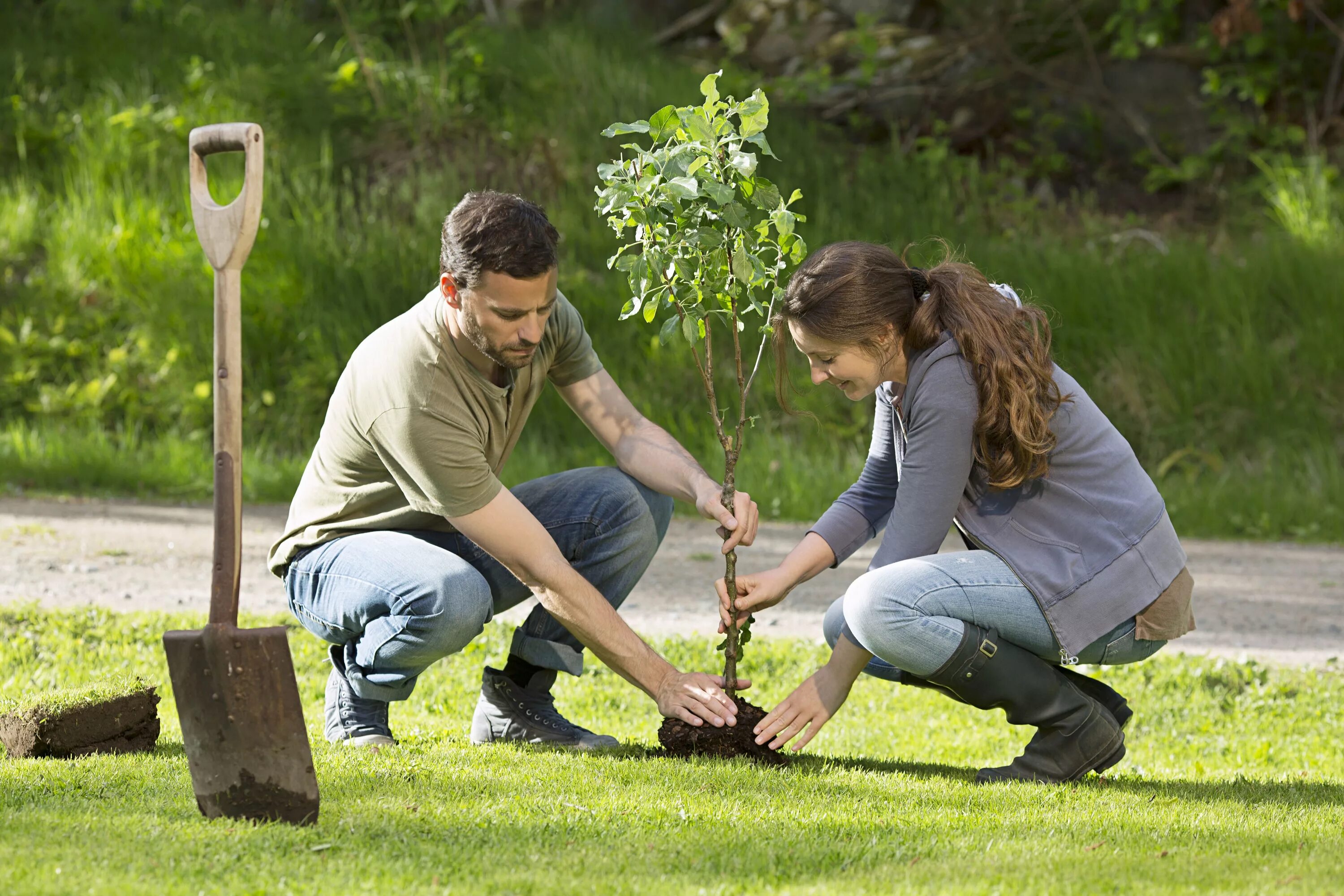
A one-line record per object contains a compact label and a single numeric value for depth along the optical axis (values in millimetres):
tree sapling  6555
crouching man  6562
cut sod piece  6457
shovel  5344
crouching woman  6395
